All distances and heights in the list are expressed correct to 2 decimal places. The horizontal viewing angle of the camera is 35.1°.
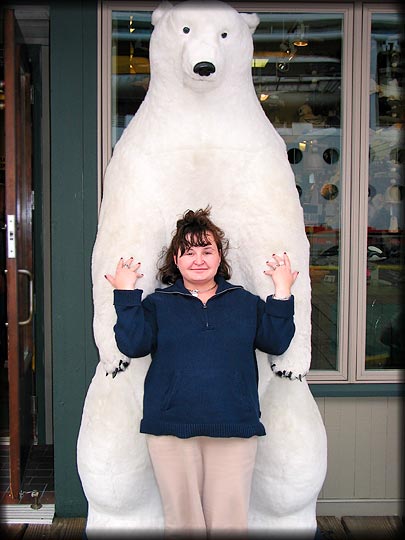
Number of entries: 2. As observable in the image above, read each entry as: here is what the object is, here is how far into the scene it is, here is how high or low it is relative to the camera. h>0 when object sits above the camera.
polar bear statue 1.96 +0.11
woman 1.79 -0.32
